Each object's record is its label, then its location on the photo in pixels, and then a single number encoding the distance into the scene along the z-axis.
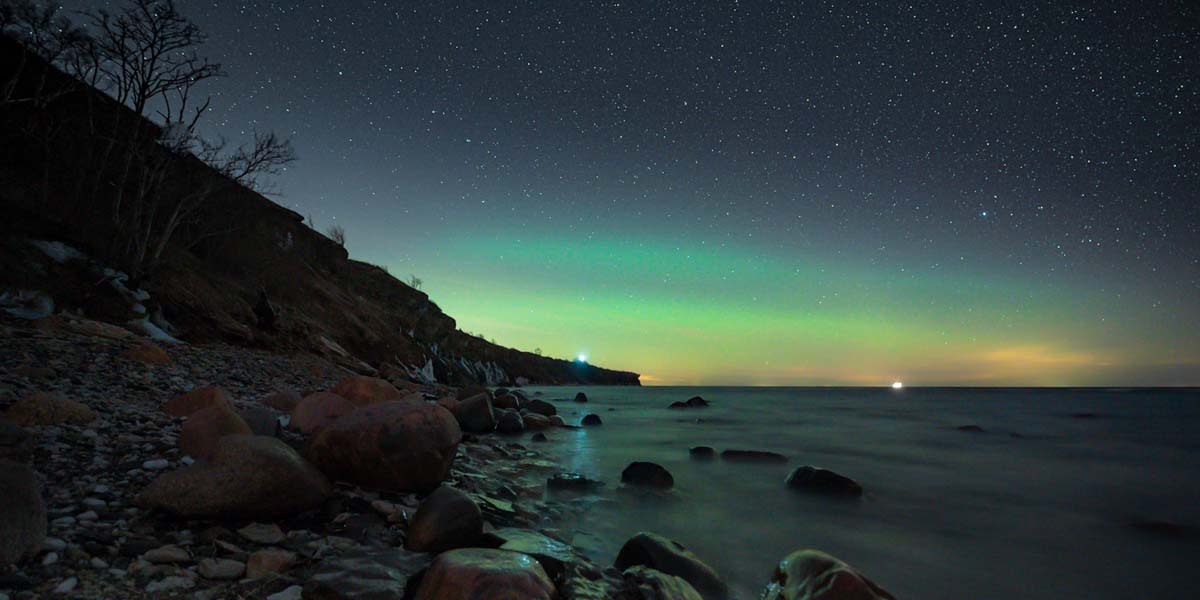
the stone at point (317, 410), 5.64
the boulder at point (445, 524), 3.18
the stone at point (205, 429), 3.69
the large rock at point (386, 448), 4.06
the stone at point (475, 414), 10.82
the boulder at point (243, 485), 2.82
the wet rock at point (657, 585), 3.02
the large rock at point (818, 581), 2.90
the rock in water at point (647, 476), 7.18
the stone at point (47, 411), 3.56
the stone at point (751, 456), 10.08
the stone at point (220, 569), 2.33
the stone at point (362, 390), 6.96
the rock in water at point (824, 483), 7.27
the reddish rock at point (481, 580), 2.22
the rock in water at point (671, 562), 3.64
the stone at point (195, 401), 4.82
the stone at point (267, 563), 2.45
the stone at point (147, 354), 7.03
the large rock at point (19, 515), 2.06
